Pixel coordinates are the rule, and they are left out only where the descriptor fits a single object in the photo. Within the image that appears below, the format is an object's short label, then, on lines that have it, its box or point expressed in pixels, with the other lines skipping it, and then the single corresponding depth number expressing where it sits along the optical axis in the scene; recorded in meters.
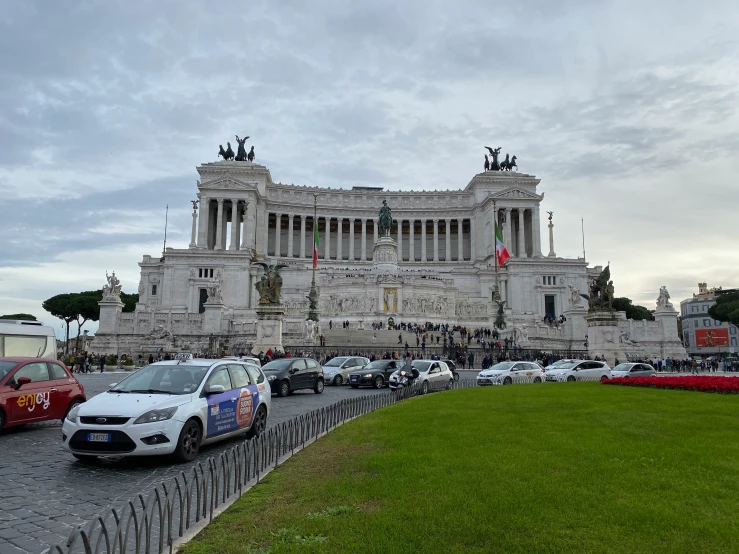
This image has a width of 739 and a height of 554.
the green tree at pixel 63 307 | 86.75
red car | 12.07
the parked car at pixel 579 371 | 29.70
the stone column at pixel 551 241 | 88.81
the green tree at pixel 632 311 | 92.44
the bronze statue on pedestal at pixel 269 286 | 36.50
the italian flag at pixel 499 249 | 65.32
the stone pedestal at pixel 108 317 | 51.28
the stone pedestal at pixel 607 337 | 38.00
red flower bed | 19.59
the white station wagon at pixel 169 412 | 9.14
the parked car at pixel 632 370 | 29.12
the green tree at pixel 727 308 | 76.50
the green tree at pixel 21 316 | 91.66
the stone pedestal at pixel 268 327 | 36.72
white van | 17.69
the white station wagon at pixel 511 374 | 27.61
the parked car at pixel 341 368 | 29.02
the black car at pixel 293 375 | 22.42
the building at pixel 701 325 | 100.19
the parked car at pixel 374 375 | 26.17
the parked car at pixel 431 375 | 23.84
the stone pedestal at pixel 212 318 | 50.52
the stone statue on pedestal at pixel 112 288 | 52.66
